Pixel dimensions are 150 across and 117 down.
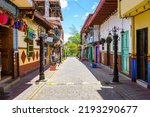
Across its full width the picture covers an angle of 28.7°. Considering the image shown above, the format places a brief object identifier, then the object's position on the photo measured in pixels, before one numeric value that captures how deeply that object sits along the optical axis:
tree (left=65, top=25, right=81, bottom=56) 112.20
